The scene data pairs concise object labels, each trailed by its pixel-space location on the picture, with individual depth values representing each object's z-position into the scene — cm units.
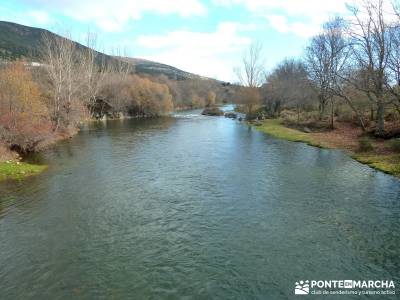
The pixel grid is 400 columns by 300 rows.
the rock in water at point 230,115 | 9069
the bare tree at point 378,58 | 3934
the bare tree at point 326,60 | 5591
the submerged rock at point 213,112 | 10075
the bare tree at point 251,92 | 8231
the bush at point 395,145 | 3216
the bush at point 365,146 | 3441
